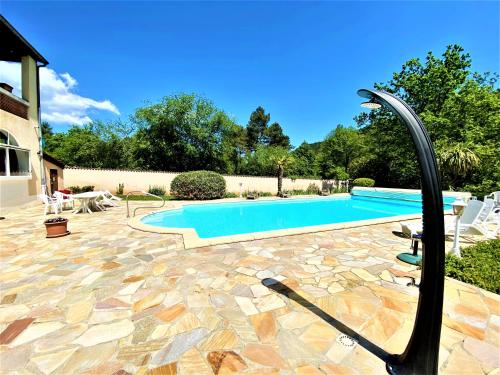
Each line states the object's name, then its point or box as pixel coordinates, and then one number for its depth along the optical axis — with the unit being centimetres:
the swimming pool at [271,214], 822
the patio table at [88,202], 824
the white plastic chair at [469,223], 461
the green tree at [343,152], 2373
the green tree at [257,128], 3600
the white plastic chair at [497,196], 812
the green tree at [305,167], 2349
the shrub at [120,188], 1526
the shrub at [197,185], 1310
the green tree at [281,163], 1647
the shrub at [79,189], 1374
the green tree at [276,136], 3569
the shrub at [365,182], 1952
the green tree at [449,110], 1471
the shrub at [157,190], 1538
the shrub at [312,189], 1916
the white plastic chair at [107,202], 1025
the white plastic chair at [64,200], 851
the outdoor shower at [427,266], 147
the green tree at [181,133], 1864
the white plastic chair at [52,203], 803
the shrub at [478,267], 302
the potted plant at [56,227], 514
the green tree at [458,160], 1300
